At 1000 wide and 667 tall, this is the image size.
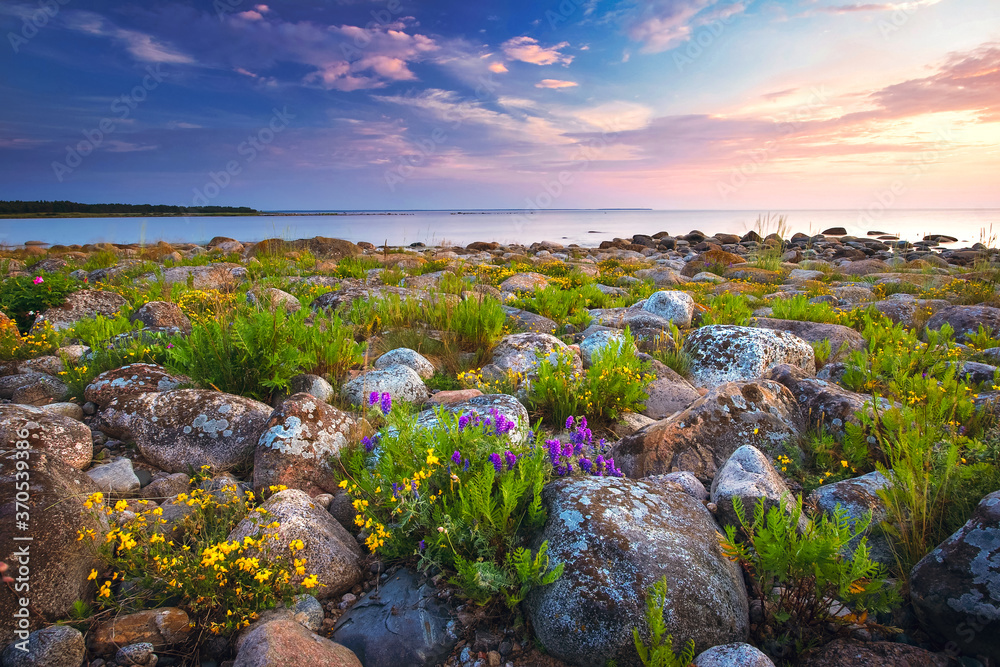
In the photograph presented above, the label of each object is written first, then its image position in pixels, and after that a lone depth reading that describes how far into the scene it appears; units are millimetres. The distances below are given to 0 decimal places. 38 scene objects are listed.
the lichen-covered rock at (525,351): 5488
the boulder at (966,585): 2057
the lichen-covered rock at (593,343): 5867
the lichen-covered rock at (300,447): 3455
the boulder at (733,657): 2016
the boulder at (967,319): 7249
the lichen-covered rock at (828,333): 6469
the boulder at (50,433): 3131
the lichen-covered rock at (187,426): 3715
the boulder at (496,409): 3625
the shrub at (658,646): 1927
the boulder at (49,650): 2102
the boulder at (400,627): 2354
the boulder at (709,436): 3875
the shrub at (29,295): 6391
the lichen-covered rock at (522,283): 10628
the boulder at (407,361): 5492
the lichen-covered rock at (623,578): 2275
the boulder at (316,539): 2682
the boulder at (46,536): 2309
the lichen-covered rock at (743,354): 5824
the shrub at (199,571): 2381
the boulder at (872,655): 2047
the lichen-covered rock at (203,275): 10611
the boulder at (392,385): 4621
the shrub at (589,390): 4477
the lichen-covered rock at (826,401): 3992
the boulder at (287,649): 2033
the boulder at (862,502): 2779
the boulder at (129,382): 4098
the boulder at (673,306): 7855
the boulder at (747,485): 2877
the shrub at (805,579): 2131
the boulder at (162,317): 6239
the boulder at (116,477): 3200
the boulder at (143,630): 2244
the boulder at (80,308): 6422
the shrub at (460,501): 2455
